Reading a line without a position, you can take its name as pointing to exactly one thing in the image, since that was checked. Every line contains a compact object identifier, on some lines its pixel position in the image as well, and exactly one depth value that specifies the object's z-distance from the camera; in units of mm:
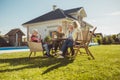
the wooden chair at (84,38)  3456
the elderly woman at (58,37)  4350
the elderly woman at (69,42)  3509
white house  12062
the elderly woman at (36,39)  4121
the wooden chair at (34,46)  3783
